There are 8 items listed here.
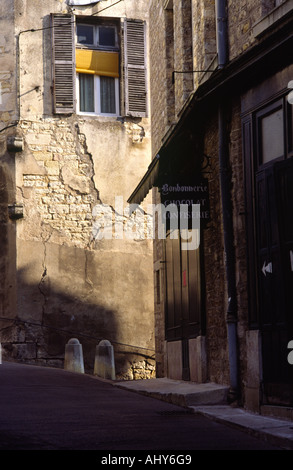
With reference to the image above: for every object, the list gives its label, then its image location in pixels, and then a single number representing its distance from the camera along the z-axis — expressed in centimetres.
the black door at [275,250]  836
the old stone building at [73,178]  1895
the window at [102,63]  1970
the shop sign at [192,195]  1091
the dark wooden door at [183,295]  1173
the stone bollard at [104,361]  1574
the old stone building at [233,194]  857
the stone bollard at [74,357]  1658
